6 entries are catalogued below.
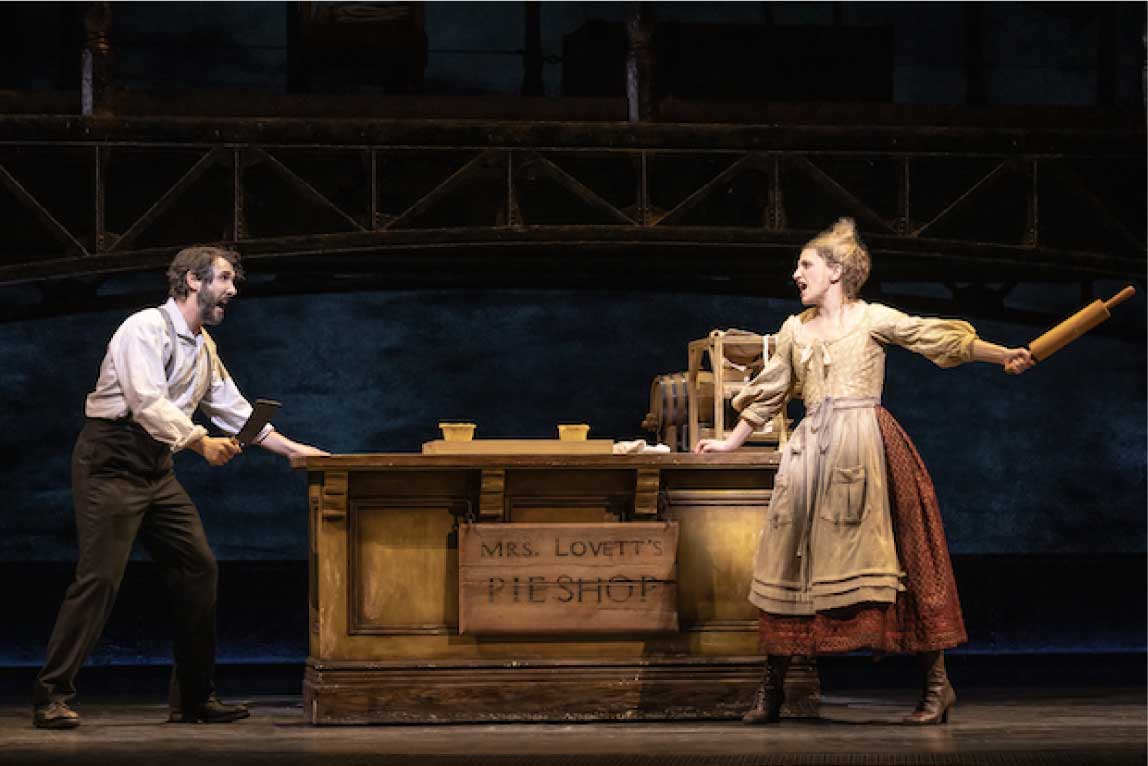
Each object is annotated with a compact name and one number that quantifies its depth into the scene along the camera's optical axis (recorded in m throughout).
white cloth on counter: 12.16
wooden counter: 11.77
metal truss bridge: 17.89
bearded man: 11.29
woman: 11.02
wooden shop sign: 11.78
